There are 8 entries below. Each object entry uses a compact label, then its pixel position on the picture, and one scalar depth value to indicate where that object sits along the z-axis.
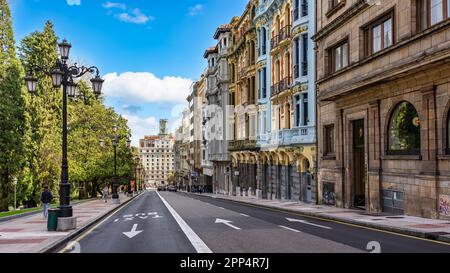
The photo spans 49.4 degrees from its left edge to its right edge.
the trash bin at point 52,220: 17.70
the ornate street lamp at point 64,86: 17.92
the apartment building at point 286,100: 35.34
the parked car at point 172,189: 112.91
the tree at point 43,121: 42.19
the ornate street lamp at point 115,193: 41.58
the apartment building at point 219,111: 67.75
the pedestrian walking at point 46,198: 24.64
